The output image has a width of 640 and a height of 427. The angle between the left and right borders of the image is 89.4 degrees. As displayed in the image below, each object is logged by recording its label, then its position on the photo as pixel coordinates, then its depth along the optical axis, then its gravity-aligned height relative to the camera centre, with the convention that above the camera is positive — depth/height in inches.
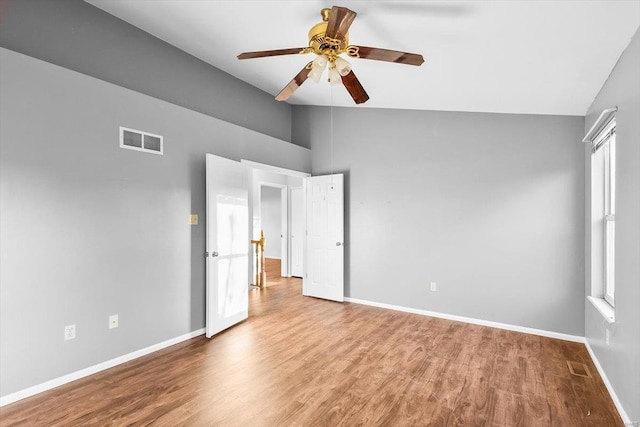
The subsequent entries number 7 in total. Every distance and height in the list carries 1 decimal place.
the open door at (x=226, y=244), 147.7 -15.0
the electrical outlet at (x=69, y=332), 105.7 -39.5
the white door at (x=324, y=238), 208.7 -16.3
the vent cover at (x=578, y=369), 113.0 -55.8
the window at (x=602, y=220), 118.0 -2.1
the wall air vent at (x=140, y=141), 123.0 +28.5
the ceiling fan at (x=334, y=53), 86.6 +46.3
